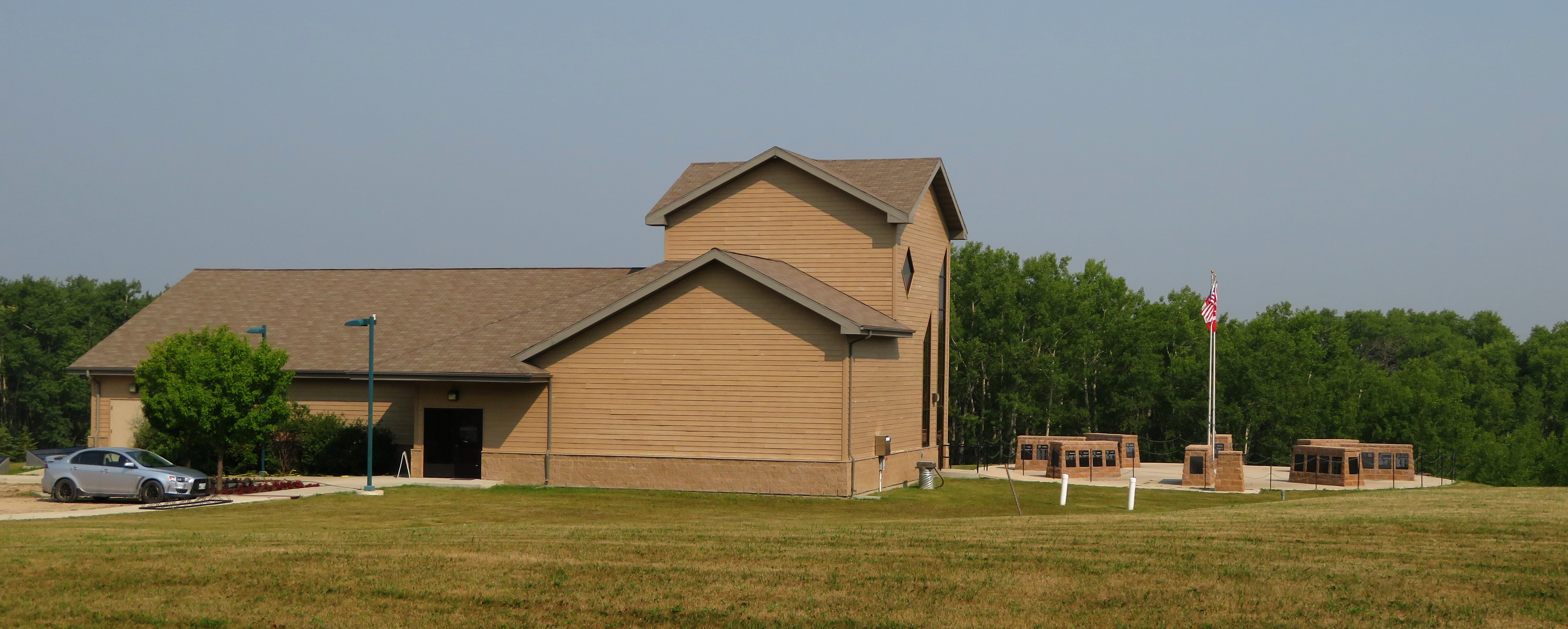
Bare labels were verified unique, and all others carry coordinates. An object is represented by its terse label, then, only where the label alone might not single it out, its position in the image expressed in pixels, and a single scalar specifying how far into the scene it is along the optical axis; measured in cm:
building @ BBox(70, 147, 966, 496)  3119
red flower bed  3180
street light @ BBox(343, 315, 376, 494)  3188
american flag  3881
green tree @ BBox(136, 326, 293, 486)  3136
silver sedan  2891
